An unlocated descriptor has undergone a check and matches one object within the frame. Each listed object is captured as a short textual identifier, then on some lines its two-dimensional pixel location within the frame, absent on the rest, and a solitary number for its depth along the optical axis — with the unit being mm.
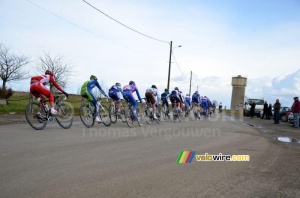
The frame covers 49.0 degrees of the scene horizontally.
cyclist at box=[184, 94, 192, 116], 25328
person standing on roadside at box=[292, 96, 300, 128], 20669
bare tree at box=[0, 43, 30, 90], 34531
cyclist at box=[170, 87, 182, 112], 20141
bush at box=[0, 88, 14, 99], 24652
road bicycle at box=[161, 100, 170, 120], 19922
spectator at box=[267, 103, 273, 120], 33750
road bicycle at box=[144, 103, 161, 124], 16361
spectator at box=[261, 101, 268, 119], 33188
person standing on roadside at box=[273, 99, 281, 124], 24719
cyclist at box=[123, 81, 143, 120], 14383
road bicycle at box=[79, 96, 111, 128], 12495
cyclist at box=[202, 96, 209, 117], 28078
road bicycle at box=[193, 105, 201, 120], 24438
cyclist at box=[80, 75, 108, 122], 12469
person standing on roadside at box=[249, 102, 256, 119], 34112
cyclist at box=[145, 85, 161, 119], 16516
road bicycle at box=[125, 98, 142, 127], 14062
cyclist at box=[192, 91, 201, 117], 24891
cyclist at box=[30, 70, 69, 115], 10798
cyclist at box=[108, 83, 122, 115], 14156
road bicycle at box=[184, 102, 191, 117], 25291
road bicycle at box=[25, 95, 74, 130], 10797
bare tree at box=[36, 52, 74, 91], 35853
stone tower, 80062
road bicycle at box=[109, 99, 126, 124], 14148
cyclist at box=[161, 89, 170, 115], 19859
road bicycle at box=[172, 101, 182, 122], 19450
